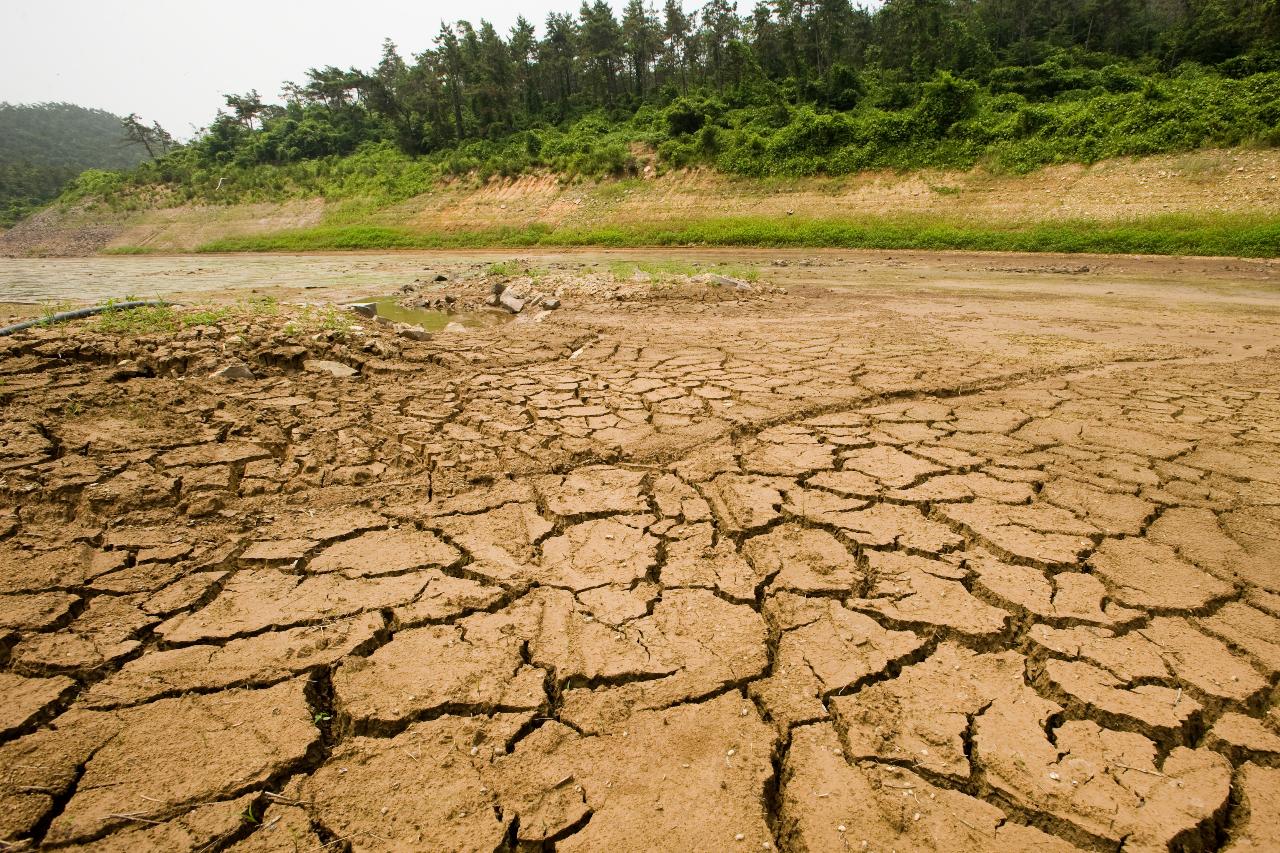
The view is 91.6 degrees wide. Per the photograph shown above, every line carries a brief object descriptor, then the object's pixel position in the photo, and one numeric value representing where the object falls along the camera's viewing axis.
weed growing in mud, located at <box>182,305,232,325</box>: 5.34
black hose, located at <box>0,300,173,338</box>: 5.10
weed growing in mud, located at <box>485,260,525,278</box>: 11.33
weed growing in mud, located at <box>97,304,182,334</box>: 5.18
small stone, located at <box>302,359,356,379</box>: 4.51
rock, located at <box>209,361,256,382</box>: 4.18
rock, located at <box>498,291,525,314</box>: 8.25
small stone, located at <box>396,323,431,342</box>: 5.80
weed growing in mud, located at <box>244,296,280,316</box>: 6.01
